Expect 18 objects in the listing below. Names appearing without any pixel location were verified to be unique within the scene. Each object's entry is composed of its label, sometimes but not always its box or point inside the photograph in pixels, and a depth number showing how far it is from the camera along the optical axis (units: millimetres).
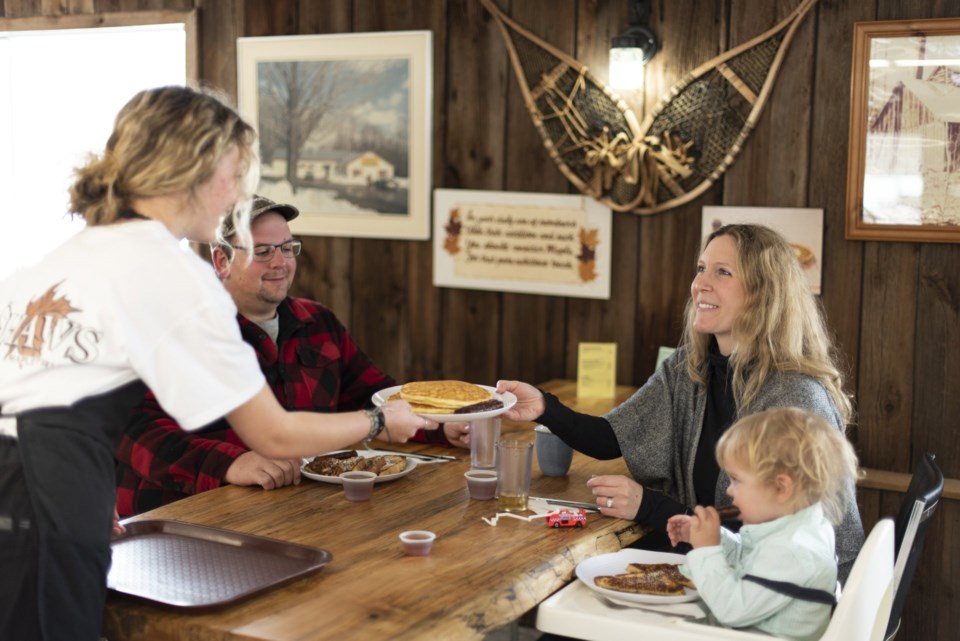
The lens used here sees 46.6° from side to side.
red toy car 2049
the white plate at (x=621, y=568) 1769
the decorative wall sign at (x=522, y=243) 3533
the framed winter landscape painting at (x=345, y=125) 3766
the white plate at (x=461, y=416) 2129
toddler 1687
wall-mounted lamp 3305
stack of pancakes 2178
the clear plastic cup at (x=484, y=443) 2369
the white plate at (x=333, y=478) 2268
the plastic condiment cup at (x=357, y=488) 2168
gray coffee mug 2432
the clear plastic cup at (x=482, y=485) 2188
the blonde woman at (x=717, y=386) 2215
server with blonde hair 1531
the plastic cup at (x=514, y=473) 2105
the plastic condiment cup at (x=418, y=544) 1844
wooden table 1565
